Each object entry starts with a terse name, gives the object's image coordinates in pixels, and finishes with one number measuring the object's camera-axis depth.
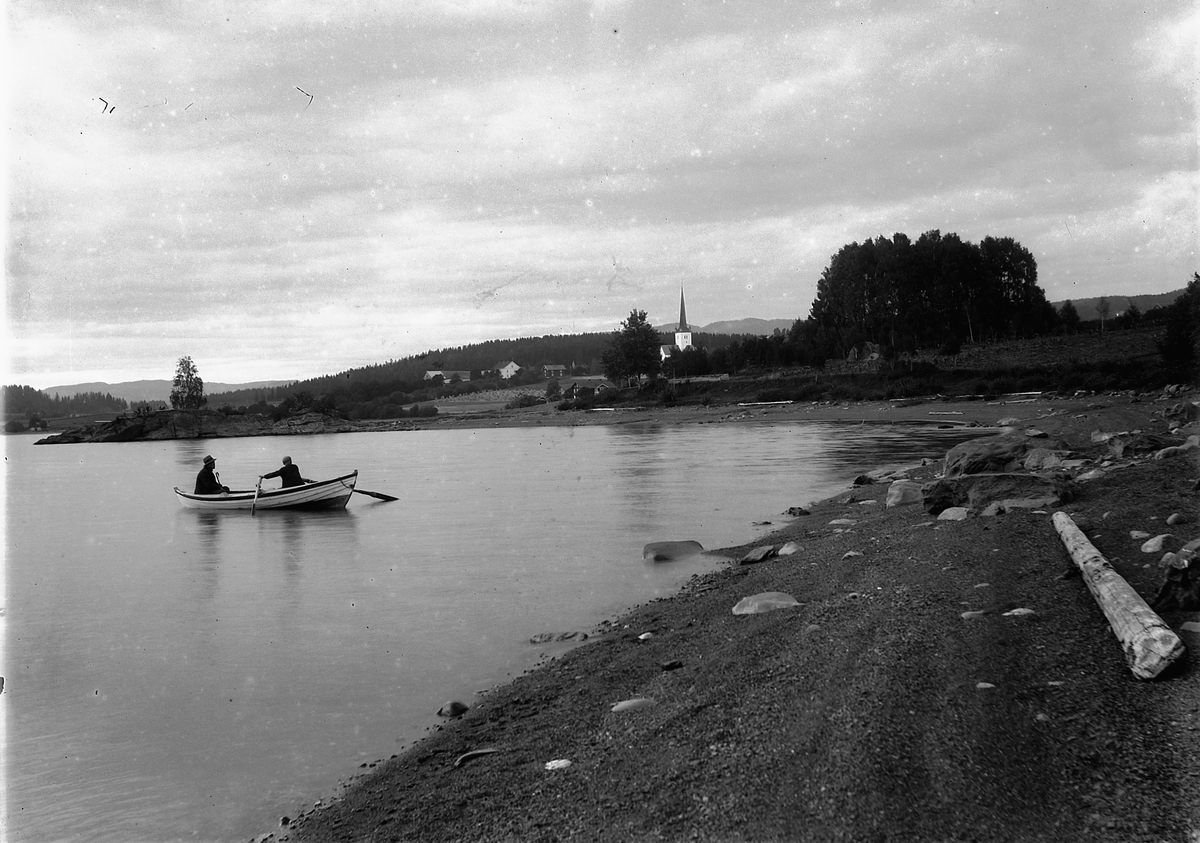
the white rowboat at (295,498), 26.30
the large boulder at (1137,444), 16.08
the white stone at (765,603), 8.66
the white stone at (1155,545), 8.03
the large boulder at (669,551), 13.96
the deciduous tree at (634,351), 111.81
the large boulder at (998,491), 11.54
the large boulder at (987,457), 15.84
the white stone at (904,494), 15.03
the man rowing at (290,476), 26.69
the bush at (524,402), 123.31
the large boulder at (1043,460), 15.48
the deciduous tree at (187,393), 123.12
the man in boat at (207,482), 27.81
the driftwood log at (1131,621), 5.30
